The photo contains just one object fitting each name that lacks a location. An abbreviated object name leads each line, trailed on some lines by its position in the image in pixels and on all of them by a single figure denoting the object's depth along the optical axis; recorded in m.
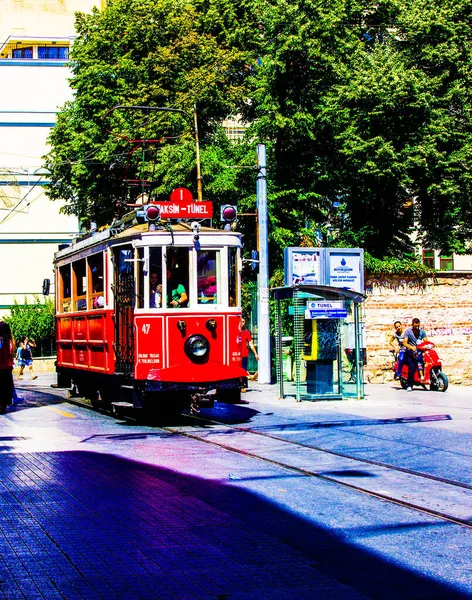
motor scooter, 23.47
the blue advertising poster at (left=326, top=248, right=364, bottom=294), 24.45
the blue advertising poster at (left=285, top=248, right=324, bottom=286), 23.95
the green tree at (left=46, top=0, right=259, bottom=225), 32.84
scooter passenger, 23.91
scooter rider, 23.52
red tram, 15.40
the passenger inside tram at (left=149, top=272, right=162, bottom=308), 15.56
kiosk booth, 20.22
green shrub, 44.50
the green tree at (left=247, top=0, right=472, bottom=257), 29.30
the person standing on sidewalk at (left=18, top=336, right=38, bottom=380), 37.56
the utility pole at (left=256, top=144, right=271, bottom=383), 25.52
